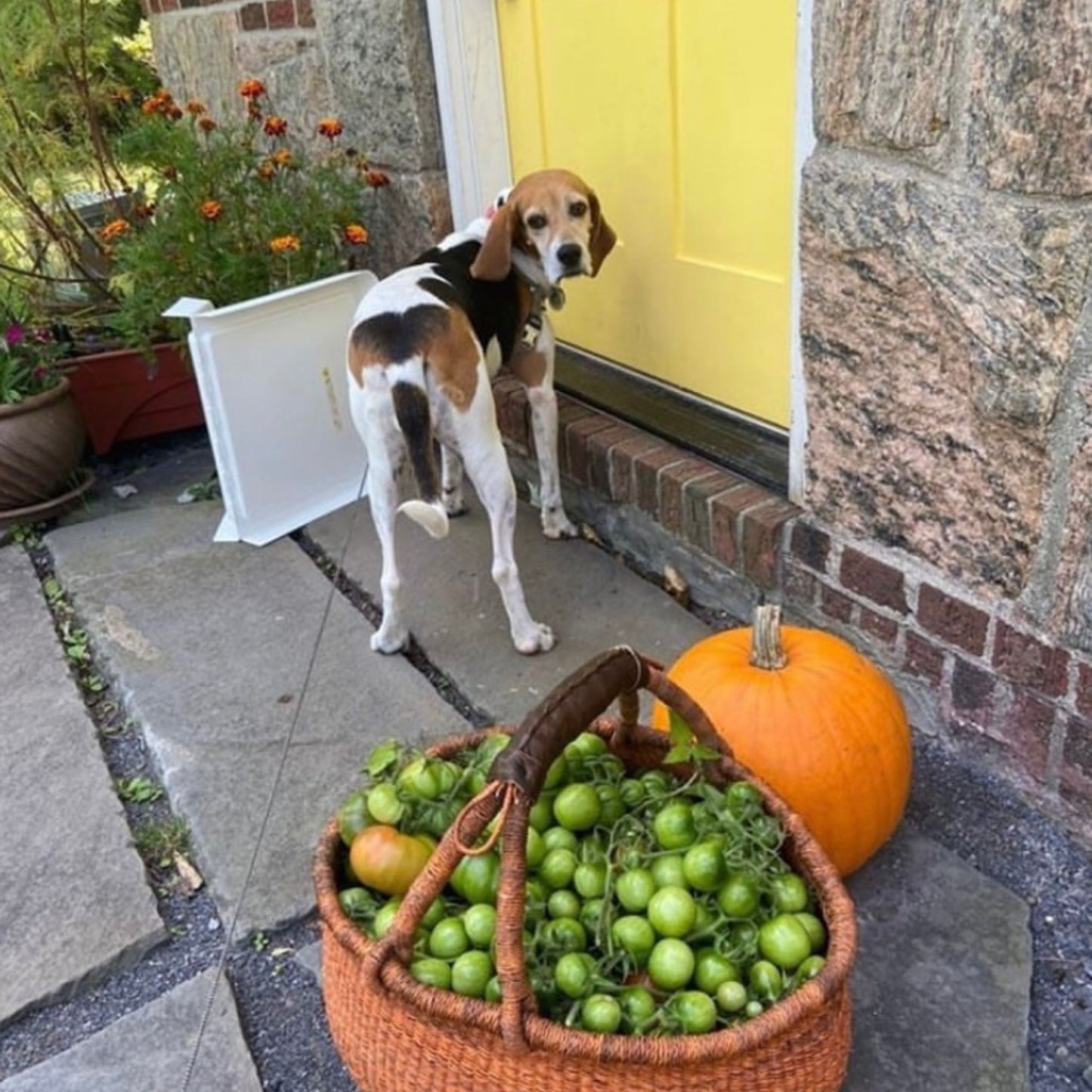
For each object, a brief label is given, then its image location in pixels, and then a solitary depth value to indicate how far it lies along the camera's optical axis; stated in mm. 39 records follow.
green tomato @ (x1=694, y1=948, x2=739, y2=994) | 1388
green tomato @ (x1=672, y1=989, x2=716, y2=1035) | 1330
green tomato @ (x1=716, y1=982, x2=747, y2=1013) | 1362
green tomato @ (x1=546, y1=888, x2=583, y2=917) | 1477
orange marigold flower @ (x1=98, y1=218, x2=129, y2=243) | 3617
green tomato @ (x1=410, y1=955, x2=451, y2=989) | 1379
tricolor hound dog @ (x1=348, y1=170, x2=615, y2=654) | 2469
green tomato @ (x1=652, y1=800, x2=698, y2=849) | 1551
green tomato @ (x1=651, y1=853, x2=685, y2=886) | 1483
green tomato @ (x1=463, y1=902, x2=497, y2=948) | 1430
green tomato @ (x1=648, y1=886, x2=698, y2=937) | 1428
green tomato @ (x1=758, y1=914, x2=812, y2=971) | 1400
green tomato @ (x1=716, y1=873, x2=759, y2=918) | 1455
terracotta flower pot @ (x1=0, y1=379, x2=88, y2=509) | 3508
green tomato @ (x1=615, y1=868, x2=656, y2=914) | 1478
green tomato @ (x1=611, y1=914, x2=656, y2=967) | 1429
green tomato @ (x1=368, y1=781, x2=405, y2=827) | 1604
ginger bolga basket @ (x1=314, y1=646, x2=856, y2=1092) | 1277
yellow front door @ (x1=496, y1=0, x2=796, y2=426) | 2625
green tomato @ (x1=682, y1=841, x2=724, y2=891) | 1471
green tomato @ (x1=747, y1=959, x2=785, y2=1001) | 1374
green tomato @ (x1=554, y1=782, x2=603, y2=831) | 1591
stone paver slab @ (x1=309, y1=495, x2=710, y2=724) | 2641
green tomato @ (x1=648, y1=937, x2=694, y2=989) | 1391
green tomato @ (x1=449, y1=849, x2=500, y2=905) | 1486
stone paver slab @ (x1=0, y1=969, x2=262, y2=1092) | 1696
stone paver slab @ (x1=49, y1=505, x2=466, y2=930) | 2166
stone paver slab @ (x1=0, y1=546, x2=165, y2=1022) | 1939
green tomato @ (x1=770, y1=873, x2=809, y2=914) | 1479
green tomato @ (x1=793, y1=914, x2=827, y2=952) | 1443
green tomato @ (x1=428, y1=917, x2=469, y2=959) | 1426
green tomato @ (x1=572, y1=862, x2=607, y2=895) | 1502
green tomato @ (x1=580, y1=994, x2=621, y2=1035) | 1319
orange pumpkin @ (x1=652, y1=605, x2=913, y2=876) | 1834
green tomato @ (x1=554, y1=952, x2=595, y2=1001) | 1368
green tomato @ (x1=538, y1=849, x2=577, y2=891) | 1519
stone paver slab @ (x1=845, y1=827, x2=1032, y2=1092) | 1622
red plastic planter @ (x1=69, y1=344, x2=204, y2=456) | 4023
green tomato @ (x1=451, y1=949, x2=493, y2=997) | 1370
